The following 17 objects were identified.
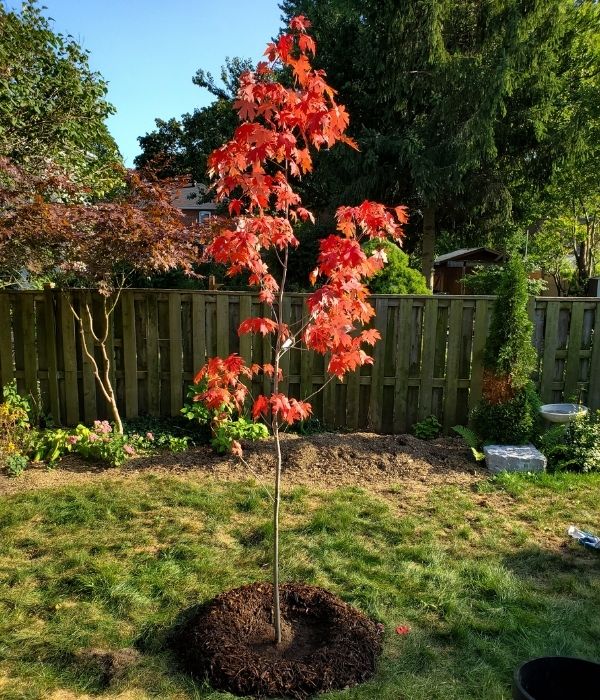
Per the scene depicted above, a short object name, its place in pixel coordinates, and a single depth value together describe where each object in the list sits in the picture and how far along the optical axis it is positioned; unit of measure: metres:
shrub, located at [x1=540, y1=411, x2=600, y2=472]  5.02
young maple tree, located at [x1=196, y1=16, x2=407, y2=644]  2.38
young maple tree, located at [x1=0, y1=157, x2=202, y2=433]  4.64
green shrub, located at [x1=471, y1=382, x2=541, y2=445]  5.20
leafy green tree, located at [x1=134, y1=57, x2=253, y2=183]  19.72
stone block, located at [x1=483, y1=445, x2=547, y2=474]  4.91
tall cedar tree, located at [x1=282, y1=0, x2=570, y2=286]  13.28
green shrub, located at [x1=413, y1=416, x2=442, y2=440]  5.94
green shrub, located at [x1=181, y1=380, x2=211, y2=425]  5.67
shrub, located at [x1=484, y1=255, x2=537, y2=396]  5.25
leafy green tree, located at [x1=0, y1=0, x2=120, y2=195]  6.02
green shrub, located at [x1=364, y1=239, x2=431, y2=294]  6.60
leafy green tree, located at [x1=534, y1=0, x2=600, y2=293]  14.18
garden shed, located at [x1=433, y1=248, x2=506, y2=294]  22.47
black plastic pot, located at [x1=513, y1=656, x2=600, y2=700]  1.81
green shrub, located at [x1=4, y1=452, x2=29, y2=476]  4.69
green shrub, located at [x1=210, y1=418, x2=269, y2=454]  5.23
